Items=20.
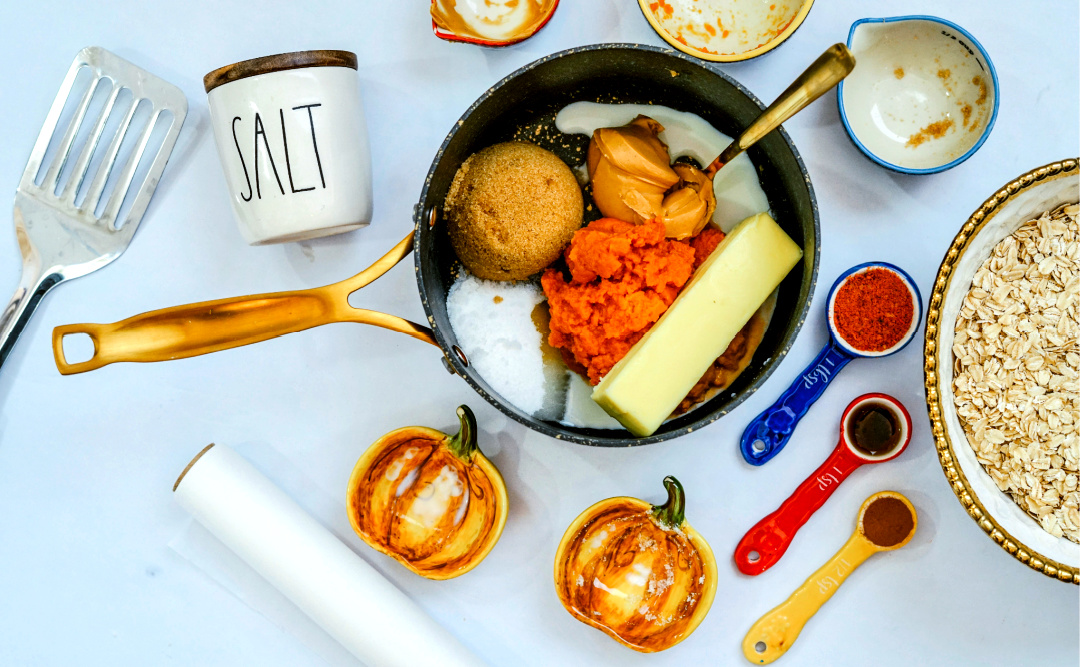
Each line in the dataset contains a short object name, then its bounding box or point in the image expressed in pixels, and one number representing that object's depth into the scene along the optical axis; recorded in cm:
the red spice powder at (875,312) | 65
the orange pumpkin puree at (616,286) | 62
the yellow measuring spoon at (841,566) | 66
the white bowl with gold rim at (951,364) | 60
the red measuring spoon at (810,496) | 66
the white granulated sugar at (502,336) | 64
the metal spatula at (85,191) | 67
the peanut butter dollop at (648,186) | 62
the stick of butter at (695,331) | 61
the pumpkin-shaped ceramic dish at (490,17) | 67
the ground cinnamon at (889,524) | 66
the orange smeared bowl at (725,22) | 66
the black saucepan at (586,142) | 60
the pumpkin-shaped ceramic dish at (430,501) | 65
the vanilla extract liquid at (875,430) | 66
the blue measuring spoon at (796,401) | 65
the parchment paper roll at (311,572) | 65
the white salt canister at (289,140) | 60
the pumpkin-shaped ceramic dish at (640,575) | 64
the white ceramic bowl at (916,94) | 65
